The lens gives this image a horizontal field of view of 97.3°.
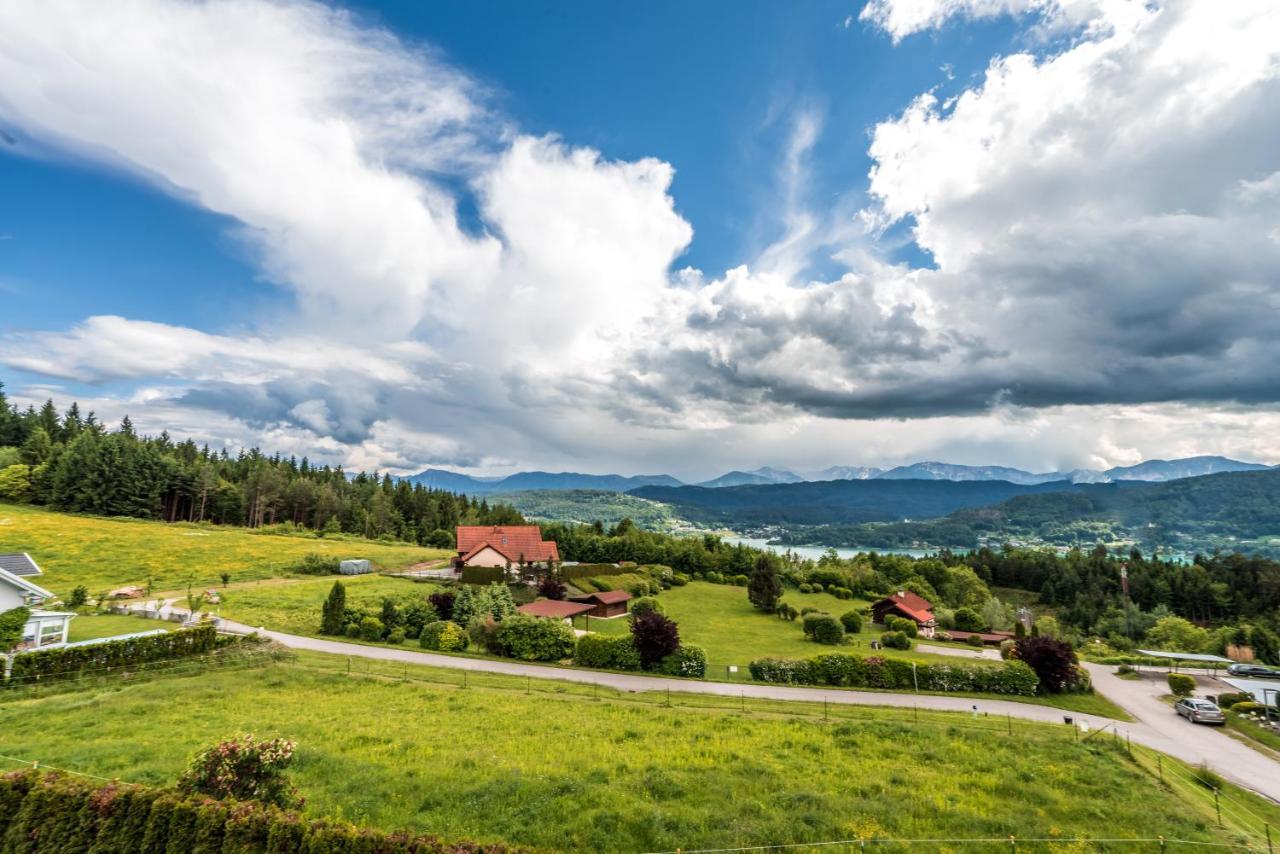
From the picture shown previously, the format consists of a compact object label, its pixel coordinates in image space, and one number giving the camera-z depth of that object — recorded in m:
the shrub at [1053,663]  33.47
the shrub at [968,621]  66.75
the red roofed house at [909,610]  62.91
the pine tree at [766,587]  66.00
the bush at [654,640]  34.75
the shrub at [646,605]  53.66
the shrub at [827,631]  50.41
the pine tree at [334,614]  38.19
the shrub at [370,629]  37.78
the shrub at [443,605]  42.81
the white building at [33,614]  28.91
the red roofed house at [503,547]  64.19
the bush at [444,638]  37.00
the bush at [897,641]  48.91
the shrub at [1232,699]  32.94
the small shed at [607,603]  55.69
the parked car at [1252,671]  44.06
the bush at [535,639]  36.34
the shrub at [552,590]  55.81
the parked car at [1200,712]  28.86
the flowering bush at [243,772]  10.62
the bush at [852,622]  56.94
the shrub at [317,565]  63.53
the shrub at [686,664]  34.59
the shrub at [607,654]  35.25
